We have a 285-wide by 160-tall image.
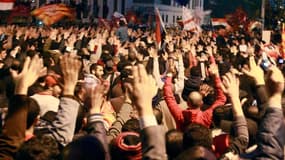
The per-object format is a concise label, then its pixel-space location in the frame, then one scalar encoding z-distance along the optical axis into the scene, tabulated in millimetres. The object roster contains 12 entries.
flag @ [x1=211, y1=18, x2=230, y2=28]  38344
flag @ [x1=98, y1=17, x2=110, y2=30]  28570
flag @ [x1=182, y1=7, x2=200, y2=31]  24781
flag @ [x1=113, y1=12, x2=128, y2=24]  30372
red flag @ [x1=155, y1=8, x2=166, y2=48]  16953
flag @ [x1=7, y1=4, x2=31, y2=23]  25406
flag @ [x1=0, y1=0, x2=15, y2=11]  14750
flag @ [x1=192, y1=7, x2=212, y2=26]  28366
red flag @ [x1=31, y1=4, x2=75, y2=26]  21016
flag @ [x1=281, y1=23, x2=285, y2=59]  15880
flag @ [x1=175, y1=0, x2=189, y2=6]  28984
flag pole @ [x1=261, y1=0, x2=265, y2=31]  32138
